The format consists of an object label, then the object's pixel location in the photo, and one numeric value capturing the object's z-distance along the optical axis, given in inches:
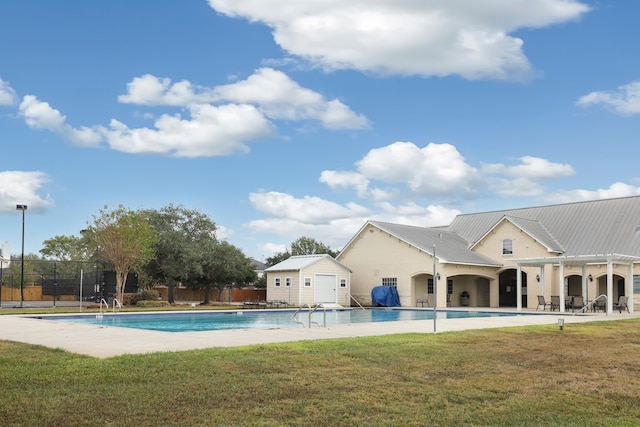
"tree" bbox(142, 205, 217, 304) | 1798.7
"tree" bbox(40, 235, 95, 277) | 2736.2
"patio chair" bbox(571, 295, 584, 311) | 1337.4
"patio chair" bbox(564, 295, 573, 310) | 1421.0
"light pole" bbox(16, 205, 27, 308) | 1508.5
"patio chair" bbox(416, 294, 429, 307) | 1646.2
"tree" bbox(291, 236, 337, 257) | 3081.4
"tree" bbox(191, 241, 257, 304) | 1809.8
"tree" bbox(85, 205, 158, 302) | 1477.6
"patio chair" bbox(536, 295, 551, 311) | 1404.8
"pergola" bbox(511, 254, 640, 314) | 1235.0
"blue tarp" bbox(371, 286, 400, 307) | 1656.0
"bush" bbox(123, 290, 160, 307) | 1556.6
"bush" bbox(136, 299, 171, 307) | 1508.4
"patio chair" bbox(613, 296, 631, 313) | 1306.0
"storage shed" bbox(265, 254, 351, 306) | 1672.0
